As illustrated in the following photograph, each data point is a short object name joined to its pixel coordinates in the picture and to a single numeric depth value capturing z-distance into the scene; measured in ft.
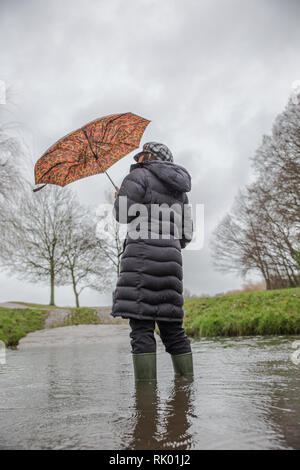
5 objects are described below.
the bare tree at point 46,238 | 90.94
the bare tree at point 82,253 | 91.45
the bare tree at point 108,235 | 92.27
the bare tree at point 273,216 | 68.33
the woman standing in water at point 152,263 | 10.57
